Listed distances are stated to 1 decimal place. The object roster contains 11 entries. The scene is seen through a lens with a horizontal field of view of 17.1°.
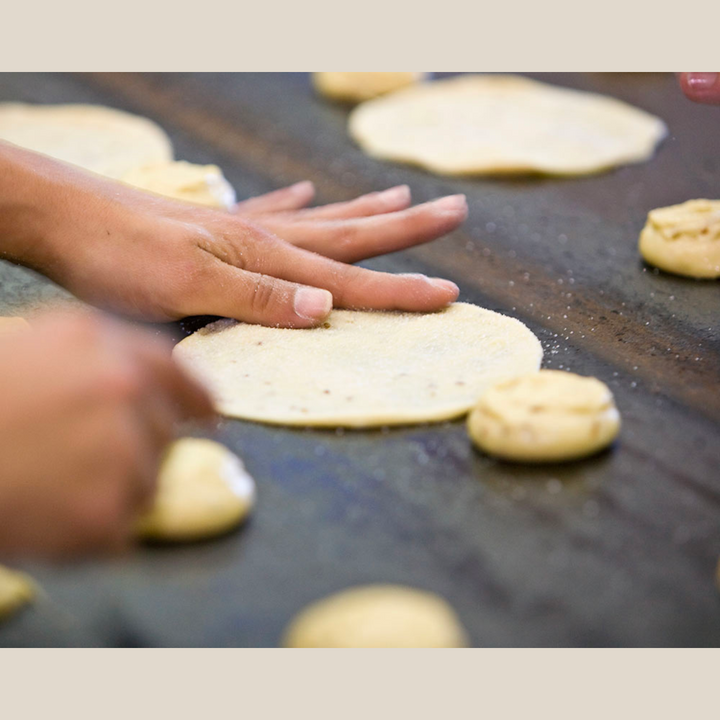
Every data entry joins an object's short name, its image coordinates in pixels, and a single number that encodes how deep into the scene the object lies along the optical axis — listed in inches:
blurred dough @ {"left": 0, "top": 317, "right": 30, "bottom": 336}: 37.3
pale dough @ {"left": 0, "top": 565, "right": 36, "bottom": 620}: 33.6
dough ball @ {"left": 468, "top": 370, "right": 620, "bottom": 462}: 35.3
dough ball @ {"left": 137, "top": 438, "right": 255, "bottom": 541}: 34.2
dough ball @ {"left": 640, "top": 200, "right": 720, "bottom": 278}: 40.9
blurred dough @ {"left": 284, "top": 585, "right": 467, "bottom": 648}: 32.7
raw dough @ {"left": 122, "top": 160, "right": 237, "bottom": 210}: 43.1
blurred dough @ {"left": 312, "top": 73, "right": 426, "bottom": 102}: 50.6
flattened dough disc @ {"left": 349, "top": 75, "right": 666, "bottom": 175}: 46.4
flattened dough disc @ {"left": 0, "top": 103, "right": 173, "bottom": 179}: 47.2
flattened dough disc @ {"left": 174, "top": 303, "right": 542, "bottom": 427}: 36.6
